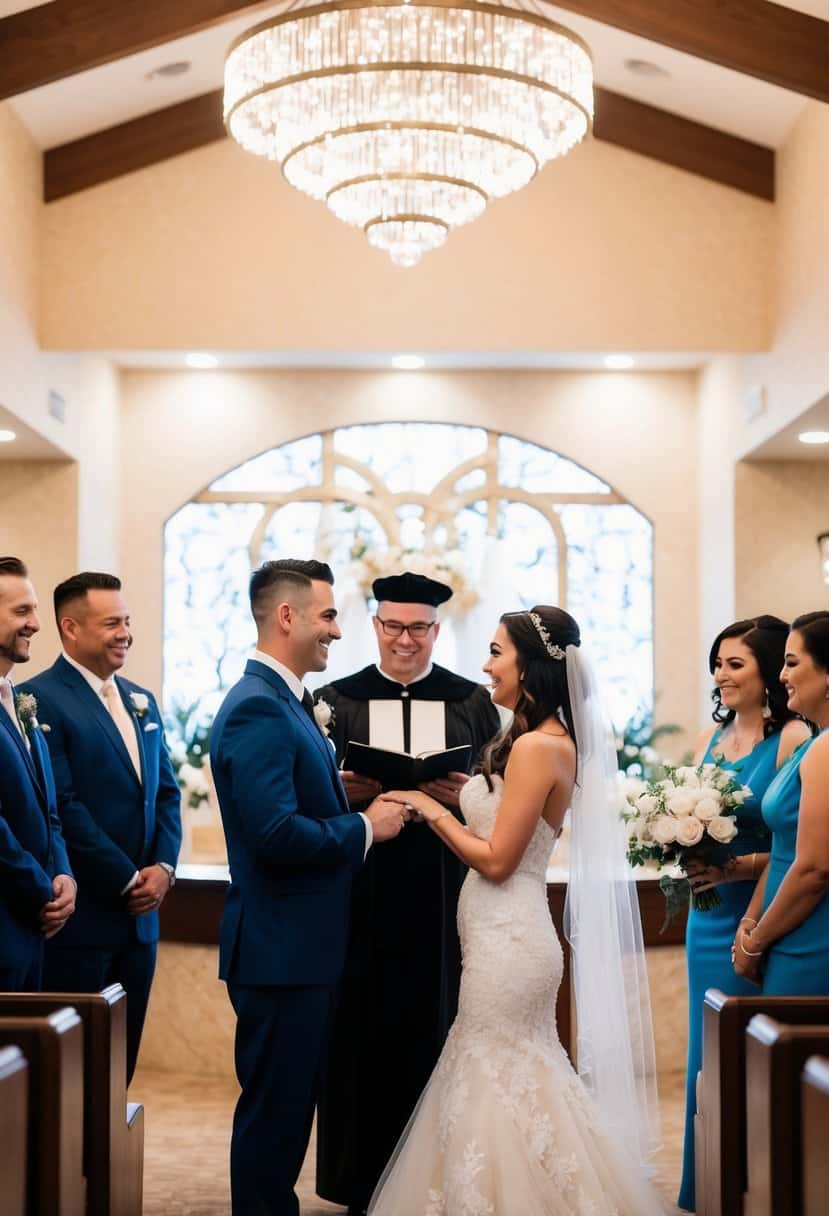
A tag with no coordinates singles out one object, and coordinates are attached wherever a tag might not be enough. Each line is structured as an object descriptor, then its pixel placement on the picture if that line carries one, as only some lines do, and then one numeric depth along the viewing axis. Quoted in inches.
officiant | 189.8
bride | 154.4
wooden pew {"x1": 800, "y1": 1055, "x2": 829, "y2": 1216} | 103.3
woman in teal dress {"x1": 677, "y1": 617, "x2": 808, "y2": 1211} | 183.8
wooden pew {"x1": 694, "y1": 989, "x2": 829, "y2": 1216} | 130.8
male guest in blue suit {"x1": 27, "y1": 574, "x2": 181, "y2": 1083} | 185.0
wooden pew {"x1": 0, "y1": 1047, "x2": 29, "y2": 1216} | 105.1
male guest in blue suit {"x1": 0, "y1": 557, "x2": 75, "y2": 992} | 161.2
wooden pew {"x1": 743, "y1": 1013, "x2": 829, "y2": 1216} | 112.1
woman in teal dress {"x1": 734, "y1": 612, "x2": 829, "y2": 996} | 153.9
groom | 156.9
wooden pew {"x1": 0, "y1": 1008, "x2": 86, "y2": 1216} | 115.9
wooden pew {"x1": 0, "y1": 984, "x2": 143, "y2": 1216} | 132.5
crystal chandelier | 214.7
